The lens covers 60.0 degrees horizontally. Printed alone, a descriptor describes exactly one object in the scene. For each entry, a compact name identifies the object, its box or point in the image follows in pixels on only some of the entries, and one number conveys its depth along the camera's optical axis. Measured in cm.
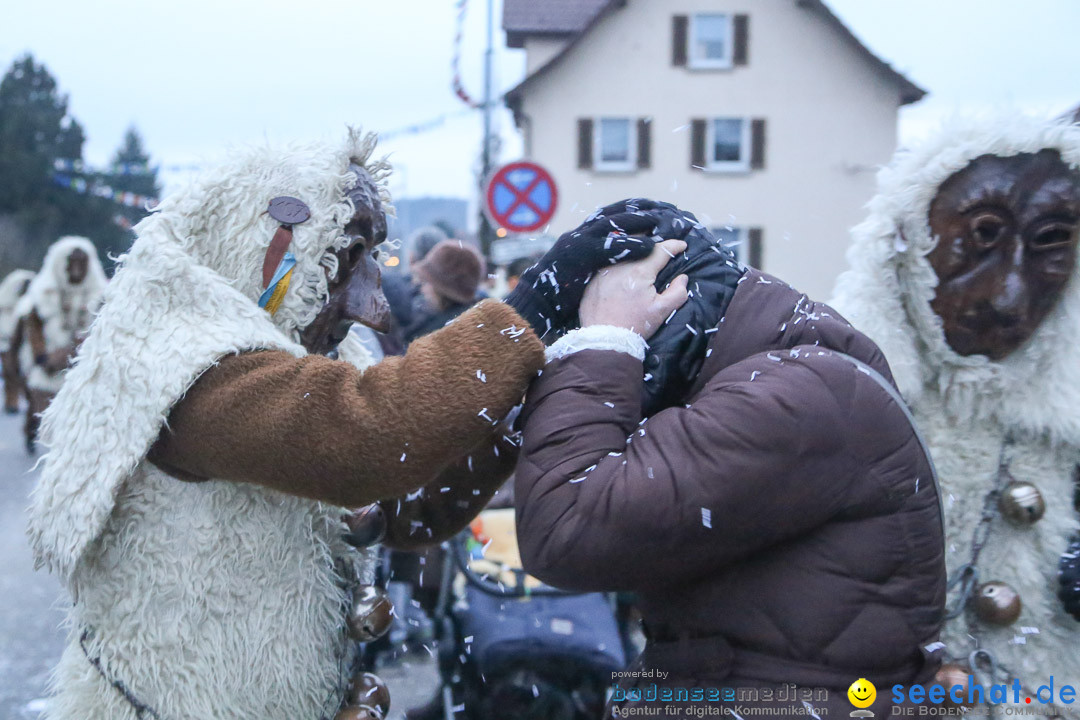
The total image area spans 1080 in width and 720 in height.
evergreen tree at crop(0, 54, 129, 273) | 3375
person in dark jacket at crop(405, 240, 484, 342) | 554
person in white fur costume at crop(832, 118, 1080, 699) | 219
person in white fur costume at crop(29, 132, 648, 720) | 161
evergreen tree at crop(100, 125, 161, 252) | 2964
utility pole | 1170
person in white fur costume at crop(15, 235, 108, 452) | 864
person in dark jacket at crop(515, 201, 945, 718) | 139
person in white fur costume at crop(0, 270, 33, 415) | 1035
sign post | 800
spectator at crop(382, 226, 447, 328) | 569
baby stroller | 316
